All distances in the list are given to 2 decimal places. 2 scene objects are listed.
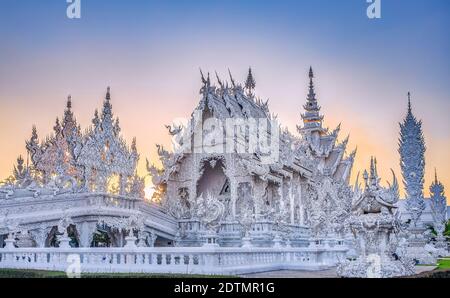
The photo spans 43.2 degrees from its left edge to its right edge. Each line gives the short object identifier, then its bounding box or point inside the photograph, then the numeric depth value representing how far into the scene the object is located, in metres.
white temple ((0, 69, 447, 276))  12.05
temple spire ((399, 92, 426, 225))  23.81
